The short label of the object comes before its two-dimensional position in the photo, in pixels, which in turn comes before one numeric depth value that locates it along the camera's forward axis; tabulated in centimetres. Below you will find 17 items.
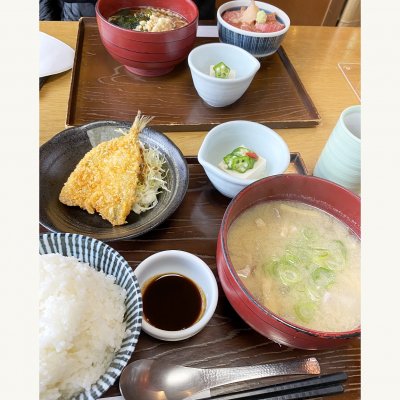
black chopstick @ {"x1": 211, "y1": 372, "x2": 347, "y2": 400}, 29
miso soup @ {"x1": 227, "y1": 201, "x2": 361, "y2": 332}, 32
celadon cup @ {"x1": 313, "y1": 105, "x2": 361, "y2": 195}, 40
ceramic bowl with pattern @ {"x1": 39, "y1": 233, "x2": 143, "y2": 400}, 28
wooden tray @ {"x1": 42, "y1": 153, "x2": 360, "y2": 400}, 32
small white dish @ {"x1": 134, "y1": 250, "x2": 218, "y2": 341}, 35
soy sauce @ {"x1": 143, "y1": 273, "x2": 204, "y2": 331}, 34
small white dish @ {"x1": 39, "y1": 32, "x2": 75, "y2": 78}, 57
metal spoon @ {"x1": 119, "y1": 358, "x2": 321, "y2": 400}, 29
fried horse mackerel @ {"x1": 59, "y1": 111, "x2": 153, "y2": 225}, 42
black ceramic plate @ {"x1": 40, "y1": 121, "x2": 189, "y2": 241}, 39
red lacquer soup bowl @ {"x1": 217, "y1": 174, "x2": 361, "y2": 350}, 27
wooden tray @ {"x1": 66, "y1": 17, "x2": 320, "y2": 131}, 55
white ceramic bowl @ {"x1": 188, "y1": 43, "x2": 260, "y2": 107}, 52
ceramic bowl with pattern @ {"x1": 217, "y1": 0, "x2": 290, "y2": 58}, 61
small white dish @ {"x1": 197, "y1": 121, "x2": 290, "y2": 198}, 43
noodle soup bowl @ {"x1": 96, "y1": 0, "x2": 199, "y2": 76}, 54
